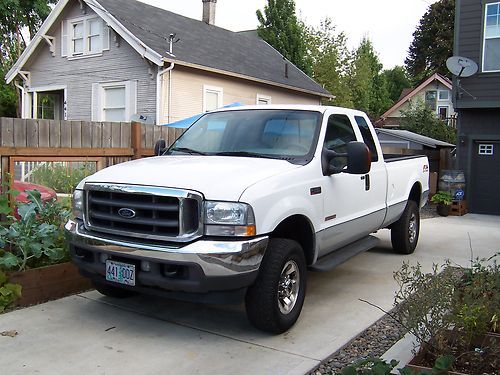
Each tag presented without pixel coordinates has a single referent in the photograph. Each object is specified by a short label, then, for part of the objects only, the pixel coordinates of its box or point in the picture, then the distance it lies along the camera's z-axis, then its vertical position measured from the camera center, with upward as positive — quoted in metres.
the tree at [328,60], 31.80 +5.10
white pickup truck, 3.96 -0.57
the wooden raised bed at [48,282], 5.01 -1.42
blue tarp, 11.55 +0.41
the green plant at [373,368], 3.09 -1.32
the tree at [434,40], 40.88 +8.63
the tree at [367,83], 35.31 +4.85
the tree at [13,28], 25.69 +5.67
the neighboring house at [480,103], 13.22 +1.11
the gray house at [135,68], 16.70 +2.53
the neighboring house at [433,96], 36.84 +3.60
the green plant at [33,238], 5.06 -0.98
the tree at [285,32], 28.75 +6.11
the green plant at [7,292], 4.83 -1.41
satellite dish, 13.05 +2.01
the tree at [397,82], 64.94 +7.93
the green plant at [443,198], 13.22 -1.28
